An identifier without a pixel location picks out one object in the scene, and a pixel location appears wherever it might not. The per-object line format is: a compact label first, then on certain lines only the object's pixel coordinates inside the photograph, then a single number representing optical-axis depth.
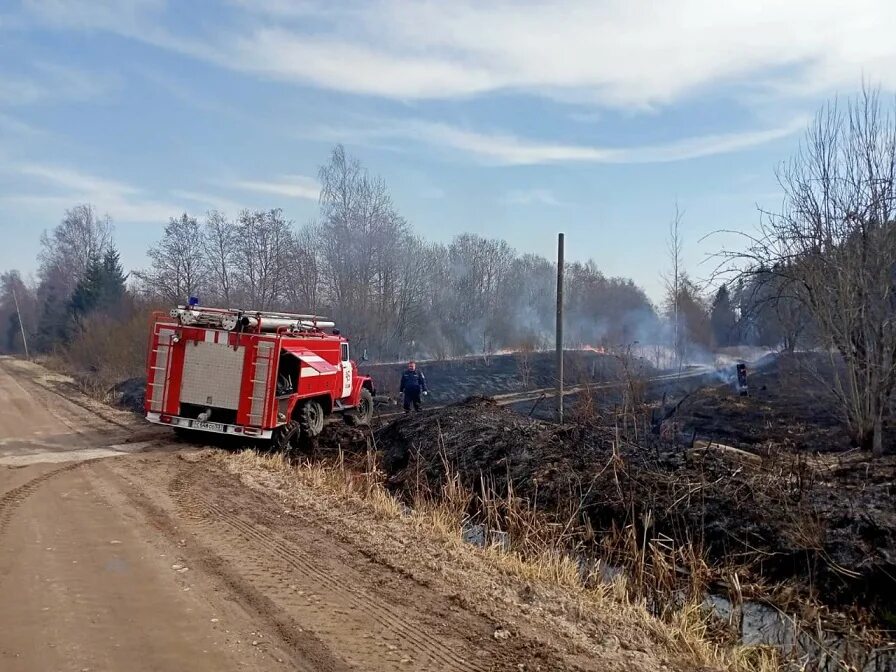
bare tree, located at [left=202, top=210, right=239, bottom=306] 44.94
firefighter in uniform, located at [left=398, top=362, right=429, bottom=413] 20.36
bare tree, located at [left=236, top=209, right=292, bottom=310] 40.88
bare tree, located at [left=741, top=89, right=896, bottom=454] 12.66
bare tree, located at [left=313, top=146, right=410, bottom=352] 38.16
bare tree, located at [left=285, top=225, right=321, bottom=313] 39.09
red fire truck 12.62
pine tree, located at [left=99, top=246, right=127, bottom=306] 52.03
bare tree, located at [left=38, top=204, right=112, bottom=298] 75.94
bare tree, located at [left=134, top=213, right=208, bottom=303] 47.56
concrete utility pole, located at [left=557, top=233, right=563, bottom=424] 15.21
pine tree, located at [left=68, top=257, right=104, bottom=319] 51.78
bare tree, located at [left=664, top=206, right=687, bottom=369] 29.49
